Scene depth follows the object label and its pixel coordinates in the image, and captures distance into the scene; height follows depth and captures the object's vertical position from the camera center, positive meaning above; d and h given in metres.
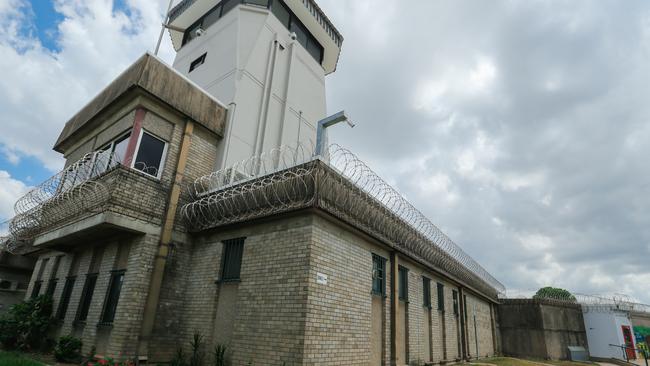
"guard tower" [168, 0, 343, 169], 12.72 +9.91
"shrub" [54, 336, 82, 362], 8.45 -0.86
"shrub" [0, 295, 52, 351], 9.79 -0.51
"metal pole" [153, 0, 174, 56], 13.13 +9.96
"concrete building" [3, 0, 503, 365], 7.74 +1.97
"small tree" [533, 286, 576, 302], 51.97 +6.90
